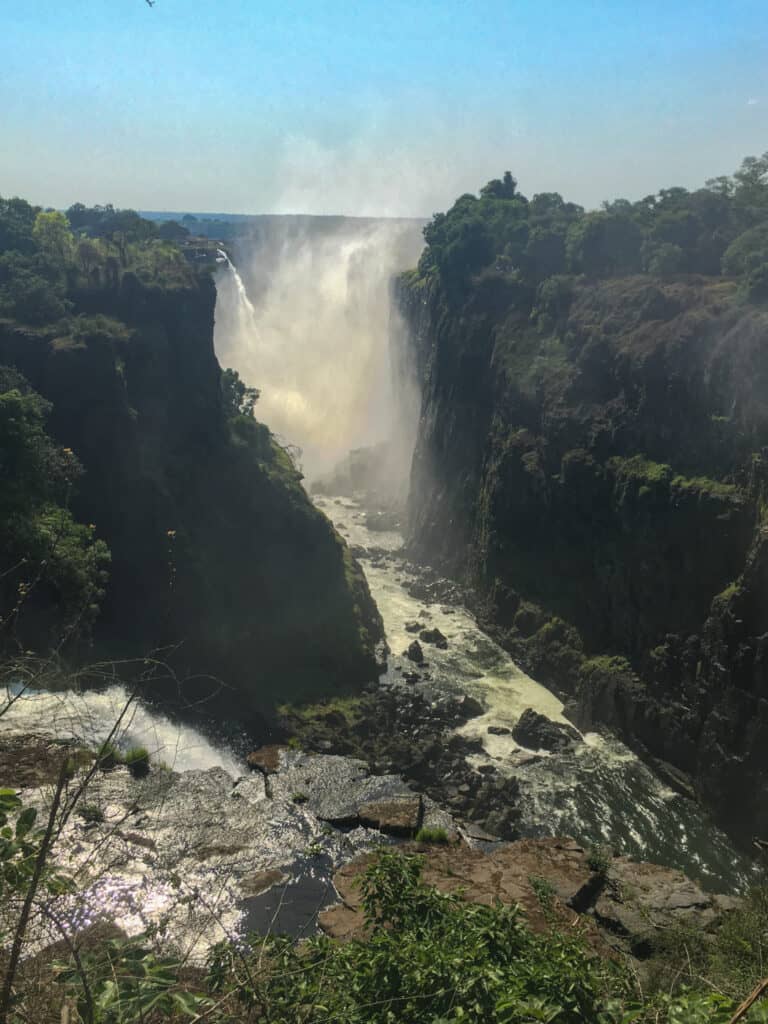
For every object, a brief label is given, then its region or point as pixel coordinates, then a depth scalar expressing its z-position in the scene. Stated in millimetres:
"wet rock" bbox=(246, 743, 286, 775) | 37031
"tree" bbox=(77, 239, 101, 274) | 65269
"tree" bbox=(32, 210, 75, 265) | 69750
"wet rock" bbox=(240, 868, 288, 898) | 26500
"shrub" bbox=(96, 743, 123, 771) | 30048
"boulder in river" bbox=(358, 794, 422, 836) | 31812
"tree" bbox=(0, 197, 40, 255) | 70625
